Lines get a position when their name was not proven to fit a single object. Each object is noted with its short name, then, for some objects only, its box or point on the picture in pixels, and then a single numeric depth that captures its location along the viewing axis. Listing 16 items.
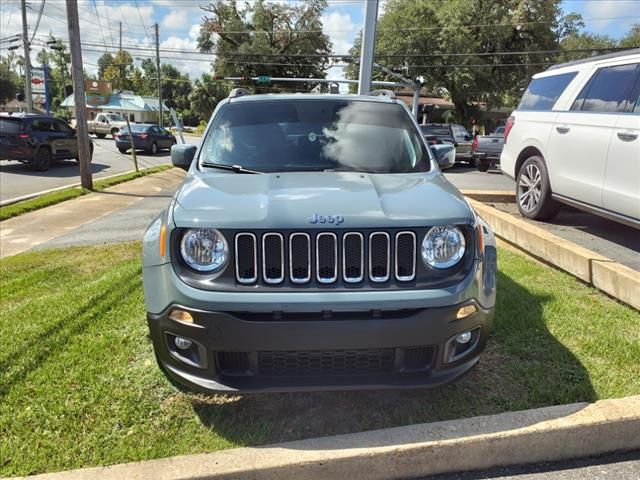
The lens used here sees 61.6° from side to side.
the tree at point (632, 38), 48.23
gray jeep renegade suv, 2.54
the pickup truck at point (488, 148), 17.97
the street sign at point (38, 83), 57.09
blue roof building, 67.22
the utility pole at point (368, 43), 11.40
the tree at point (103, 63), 92.12
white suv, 5.08
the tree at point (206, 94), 62.34
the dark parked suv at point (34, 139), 17.16
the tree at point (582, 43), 45.61
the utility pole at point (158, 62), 45.42
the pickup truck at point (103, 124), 38.19
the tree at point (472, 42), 36.34
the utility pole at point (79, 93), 13.78
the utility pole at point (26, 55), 30.91
